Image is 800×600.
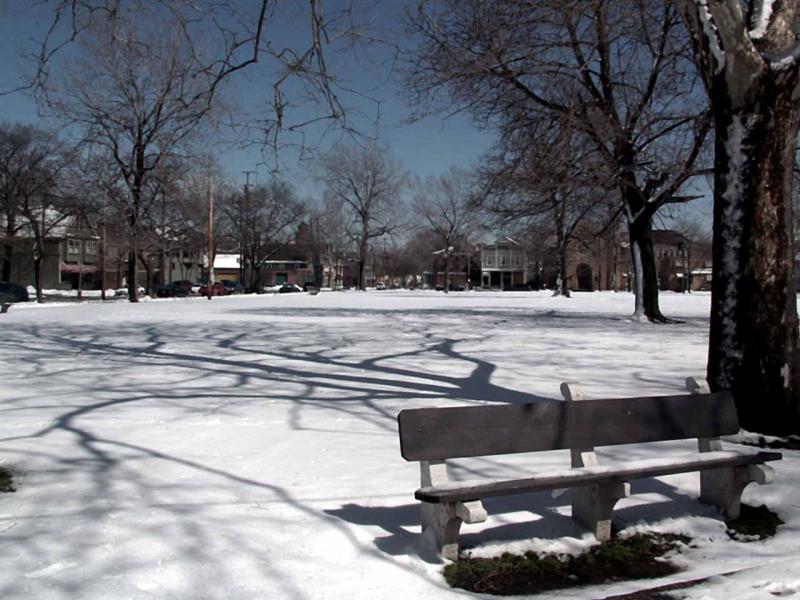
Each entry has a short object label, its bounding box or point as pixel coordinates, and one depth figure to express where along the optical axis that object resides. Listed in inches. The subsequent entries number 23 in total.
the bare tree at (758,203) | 230.7
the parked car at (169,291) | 2156.7
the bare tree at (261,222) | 2551.7
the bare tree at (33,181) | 1577.3
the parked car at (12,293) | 1434.5
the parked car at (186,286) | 2285.9
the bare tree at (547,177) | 679.1
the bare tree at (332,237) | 3105.3
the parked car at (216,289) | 2225.6
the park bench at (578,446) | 144.3
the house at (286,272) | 4746.6
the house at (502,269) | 4330.7
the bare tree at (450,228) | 2930.6
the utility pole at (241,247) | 2648.4
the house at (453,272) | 3809.1
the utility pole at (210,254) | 1589.6
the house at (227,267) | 4788.4
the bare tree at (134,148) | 1166.3
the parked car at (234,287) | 2792.3
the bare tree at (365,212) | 2910.9
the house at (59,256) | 1845.5
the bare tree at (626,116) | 483.5
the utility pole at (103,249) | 1568.7
